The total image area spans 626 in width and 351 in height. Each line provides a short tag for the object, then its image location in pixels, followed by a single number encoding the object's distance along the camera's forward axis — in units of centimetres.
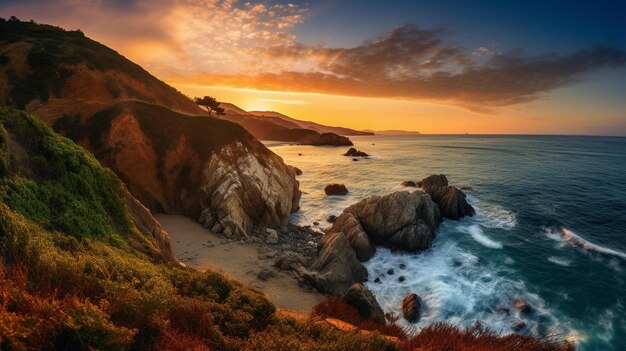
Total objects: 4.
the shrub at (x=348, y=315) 1124
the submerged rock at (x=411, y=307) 1742
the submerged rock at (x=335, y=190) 4391
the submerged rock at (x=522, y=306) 1772
